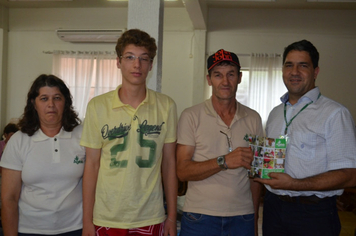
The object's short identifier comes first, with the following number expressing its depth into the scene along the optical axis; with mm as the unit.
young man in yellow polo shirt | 1898
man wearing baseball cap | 2002
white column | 2980
